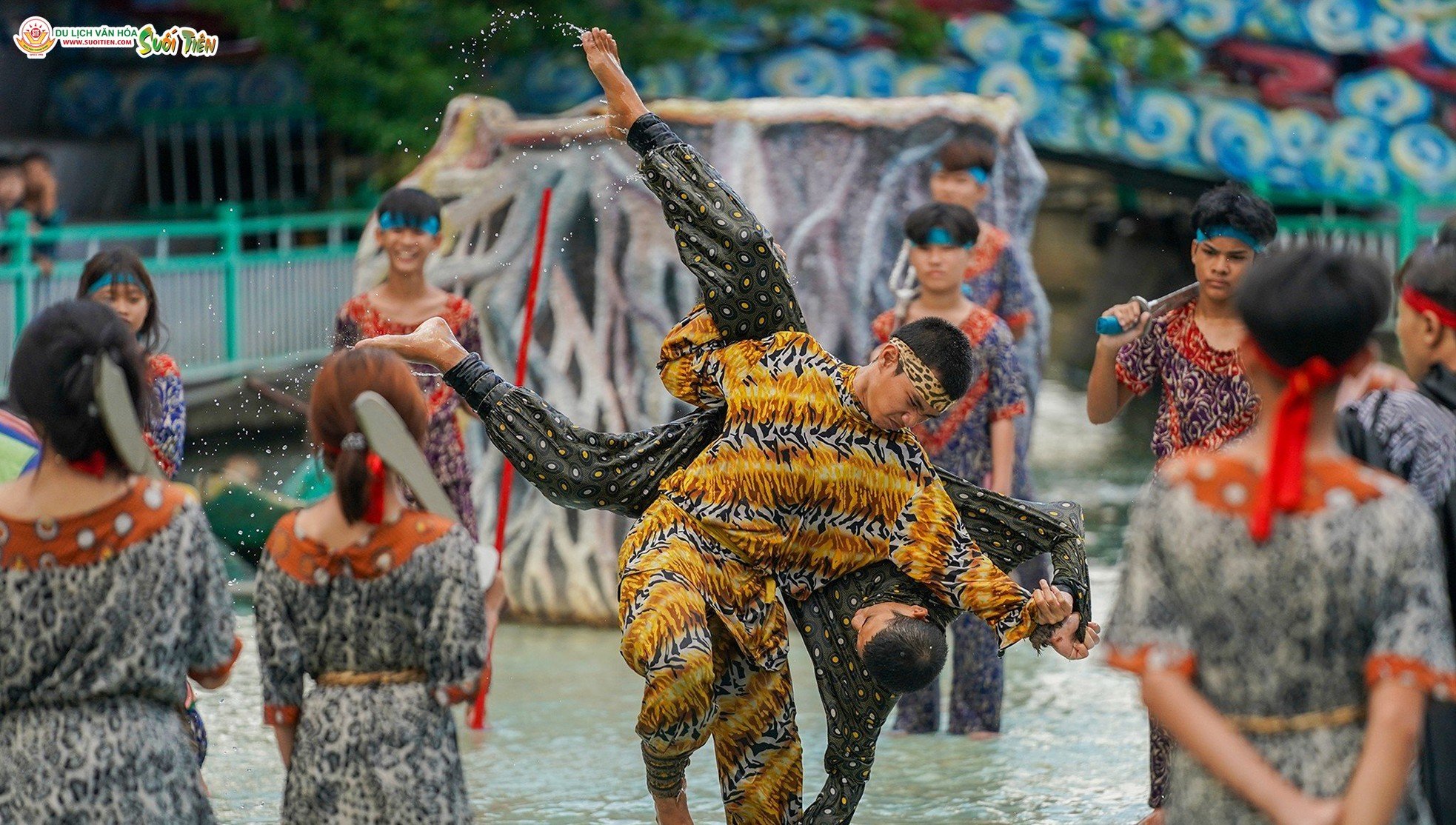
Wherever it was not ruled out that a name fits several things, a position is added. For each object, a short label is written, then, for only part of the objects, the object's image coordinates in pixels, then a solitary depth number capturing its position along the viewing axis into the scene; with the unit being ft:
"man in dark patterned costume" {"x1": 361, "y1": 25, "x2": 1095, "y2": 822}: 30.04
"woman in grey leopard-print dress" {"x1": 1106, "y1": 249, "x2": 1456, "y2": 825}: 18.69
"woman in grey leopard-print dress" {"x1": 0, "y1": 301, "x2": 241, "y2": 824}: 21.16
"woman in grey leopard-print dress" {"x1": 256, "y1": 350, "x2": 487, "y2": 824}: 21.93
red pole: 39.27
